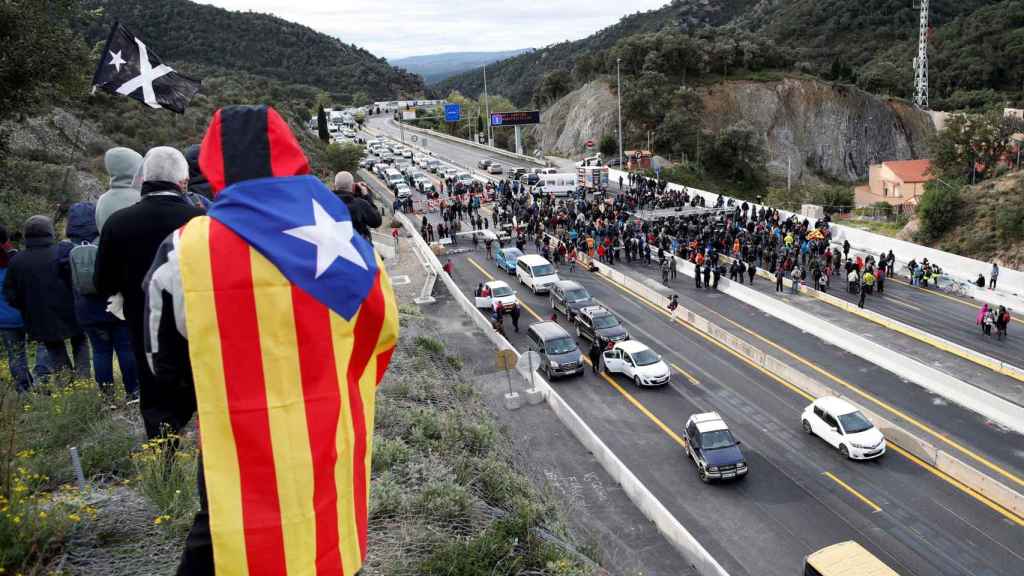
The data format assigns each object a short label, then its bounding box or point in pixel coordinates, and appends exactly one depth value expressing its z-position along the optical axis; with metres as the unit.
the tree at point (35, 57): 18.77
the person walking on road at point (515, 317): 27.12
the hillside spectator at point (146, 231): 4.13
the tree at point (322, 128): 74.71
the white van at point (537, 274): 31.84
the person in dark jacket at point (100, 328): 7.02
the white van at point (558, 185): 52.03
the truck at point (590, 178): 54.31
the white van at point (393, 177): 61.91
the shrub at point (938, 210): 41.09
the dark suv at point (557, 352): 22.78
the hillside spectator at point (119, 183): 6.05
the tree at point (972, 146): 50.88
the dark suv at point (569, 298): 27.86
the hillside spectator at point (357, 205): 6.08
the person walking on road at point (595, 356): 23.12
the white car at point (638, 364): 21.75
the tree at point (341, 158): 60.53
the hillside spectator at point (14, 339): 8.23
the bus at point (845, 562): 11.79
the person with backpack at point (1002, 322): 24.72
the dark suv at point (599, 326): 24.70
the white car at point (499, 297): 28.19
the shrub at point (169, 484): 5.34
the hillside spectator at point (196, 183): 6.84
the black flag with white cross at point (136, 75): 12.42
